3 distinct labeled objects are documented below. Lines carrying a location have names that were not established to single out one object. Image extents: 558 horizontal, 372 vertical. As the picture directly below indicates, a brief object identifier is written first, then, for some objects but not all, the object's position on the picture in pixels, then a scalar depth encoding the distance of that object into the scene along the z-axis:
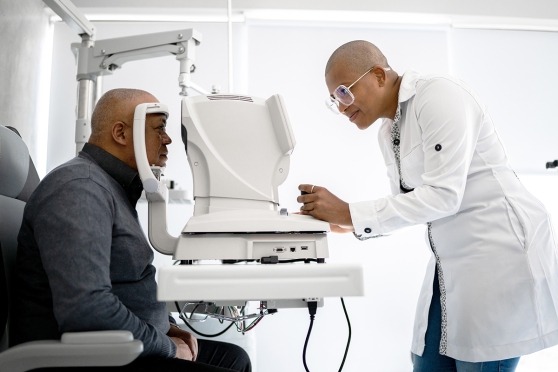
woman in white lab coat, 1.26
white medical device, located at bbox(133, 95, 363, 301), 0.85
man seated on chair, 0.99
